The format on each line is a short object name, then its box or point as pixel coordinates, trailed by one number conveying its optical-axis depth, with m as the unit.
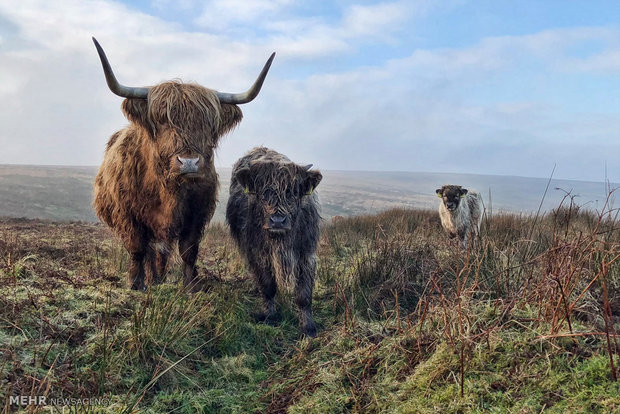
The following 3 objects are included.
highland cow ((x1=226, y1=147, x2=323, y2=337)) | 4.01
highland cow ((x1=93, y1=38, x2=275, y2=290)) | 4.09
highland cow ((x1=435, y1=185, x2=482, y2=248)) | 9.52
